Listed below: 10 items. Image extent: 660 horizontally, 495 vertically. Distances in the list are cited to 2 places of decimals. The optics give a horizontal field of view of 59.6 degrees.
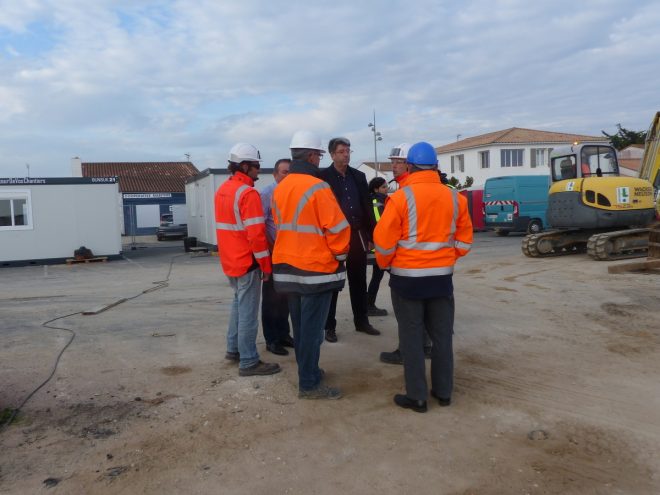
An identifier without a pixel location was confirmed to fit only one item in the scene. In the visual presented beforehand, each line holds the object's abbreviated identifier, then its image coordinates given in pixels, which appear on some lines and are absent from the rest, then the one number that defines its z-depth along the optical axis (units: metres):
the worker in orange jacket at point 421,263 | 4.14
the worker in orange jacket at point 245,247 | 4.79
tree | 49.69
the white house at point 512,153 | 44.06
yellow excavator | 13.10
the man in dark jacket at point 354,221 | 5.86
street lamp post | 44.53
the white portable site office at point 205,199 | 19.31
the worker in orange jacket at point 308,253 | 4.26
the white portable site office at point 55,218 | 18.08
